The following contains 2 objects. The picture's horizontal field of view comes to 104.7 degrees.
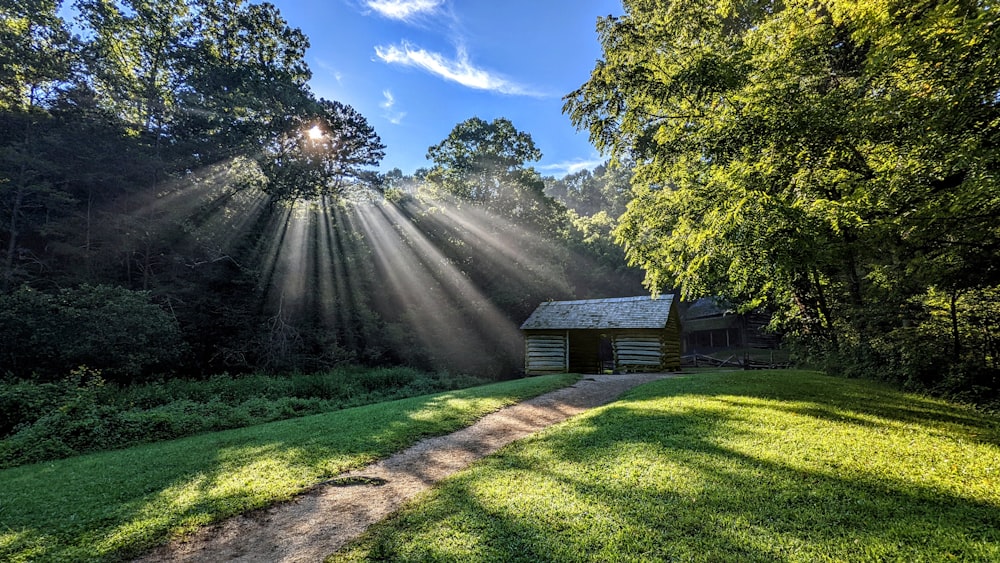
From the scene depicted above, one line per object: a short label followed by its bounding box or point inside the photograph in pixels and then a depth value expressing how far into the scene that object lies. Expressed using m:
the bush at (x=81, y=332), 12.42
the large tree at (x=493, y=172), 32.38
